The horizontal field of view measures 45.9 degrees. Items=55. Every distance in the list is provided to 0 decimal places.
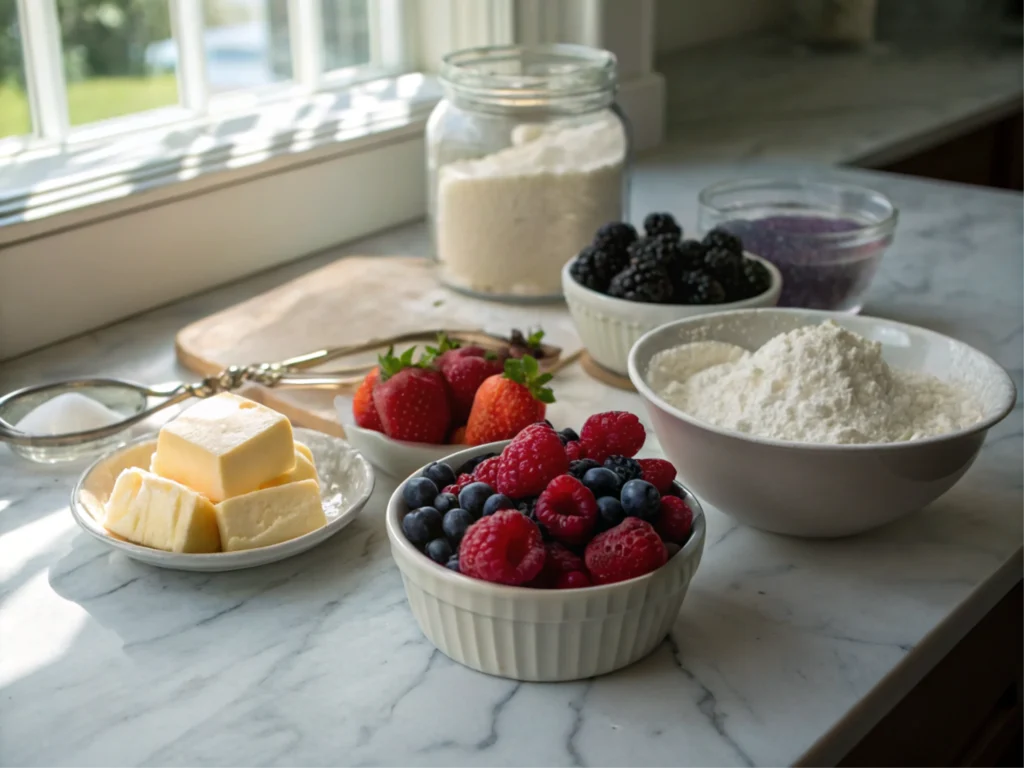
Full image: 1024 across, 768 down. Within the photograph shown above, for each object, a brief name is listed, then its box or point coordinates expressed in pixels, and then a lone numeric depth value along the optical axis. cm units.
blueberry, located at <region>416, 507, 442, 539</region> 76
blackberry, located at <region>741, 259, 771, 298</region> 118
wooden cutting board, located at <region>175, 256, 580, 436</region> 125
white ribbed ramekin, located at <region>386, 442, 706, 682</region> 72
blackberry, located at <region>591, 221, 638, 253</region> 120
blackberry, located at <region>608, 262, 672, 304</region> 115
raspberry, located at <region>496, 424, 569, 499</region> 76
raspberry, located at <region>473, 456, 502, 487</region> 79
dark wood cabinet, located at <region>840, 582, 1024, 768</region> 85
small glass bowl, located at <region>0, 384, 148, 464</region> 104
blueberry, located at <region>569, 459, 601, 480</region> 79
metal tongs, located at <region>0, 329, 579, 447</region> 103
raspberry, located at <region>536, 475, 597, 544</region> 74
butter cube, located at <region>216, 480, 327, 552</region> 85
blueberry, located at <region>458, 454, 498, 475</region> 84
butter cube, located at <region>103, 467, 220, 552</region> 84
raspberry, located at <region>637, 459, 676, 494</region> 80
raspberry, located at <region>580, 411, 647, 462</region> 83
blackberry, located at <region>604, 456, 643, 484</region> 78
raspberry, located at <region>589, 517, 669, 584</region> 72
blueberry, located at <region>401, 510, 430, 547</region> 76
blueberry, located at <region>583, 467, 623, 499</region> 76
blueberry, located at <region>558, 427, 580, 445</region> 85
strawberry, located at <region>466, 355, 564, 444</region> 95
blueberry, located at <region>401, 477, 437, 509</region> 79
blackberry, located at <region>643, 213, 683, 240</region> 123
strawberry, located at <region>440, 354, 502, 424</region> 100
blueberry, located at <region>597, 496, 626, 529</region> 74
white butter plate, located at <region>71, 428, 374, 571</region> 84
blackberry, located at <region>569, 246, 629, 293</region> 120
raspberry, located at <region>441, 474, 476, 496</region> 80
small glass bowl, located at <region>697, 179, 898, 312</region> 128
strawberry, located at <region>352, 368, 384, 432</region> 101
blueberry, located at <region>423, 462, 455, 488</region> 81
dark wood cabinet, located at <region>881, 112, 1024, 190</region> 214
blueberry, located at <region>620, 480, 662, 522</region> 75
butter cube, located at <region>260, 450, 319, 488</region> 89
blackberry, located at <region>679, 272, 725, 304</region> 115
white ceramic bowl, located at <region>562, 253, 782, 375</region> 114
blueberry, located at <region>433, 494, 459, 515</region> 78
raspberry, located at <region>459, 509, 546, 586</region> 71
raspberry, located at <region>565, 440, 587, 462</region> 82
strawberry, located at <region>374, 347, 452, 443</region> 97
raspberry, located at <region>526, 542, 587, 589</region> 73
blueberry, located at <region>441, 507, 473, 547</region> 75
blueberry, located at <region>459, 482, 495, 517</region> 76
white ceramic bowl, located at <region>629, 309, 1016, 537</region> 83
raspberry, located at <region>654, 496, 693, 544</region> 77
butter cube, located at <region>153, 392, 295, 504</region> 85
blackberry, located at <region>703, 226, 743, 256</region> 119
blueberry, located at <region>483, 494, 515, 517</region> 75
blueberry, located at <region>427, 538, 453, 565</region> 75
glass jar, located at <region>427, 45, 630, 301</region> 136
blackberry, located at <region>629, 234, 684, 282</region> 117
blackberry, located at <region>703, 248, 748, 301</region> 116
